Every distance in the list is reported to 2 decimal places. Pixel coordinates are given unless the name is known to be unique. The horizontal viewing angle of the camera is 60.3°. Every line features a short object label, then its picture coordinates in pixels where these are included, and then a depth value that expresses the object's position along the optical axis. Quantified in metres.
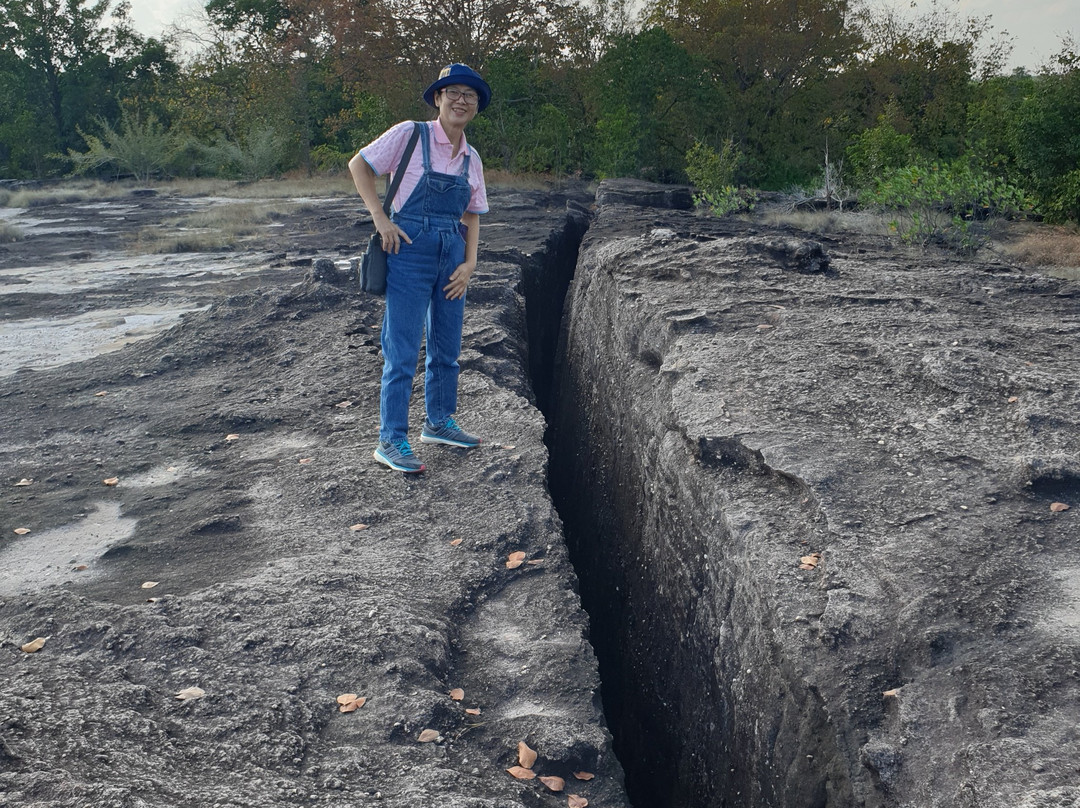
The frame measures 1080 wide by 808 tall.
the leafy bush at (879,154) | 14.49
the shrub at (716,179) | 12.20
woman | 3.54
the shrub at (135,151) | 29.14
